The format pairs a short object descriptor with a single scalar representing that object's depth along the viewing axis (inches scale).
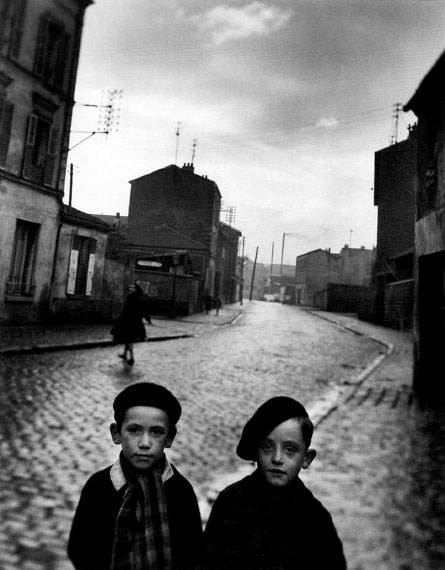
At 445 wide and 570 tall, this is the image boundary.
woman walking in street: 360.5
